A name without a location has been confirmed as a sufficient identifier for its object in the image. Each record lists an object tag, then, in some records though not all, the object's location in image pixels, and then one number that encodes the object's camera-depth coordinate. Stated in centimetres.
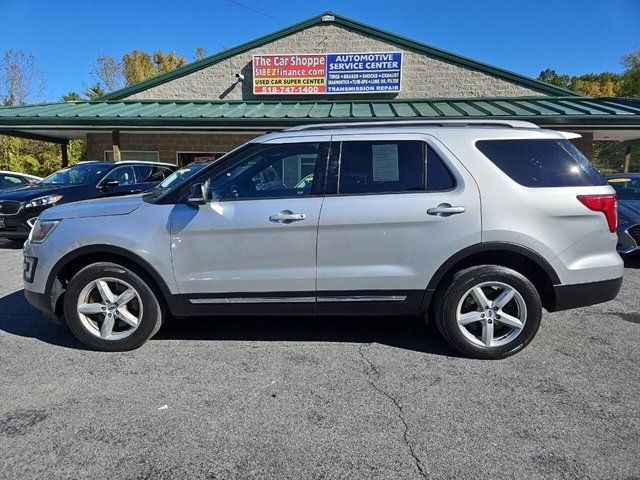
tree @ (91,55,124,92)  3734
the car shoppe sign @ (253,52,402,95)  1315
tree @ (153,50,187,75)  4384
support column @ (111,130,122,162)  1142
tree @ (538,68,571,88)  5597
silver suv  318
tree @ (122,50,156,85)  3878
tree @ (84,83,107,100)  3241
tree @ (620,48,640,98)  3472
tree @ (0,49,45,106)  2616
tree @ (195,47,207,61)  4642
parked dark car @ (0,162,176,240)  745
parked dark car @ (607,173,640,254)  603
